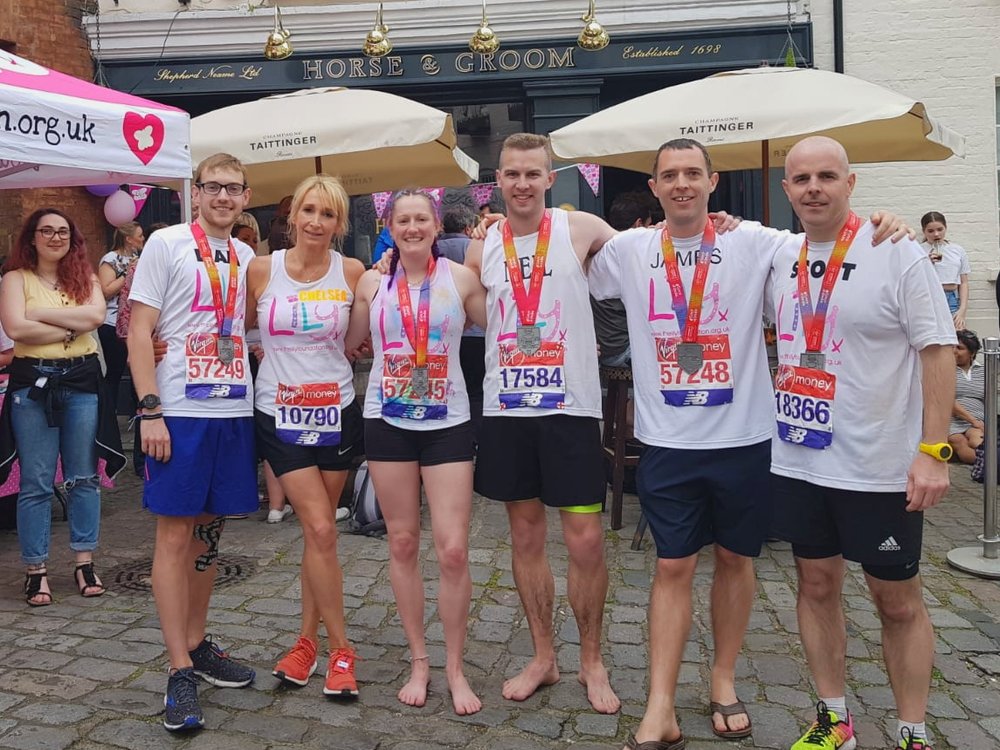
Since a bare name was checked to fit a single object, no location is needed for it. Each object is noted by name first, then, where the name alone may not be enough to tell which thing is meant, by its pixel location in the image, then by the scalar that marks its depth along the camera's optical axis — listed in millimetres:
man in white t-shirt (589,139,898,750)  3256
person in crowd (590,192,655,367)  5965
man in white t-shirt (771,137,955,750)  2879
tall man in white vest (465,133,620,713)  3512
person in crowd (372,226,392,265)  6090
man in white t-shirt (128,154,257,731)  3508
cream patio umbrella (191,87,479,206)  6055
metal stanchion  5086
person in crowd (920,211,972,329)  9500
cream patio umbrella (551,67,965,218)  5562
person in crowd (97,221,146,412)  7980
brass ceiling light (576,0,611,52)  9846
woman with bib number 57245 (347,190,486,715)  3572
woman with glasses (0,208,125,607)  4941
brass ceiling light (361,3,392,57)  9938
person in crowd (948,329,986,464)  7395
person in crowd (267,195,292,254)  6824
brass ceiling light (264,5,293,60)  9883
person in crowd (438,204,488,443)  5852
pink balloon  10234
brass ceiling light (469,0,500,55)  10000
